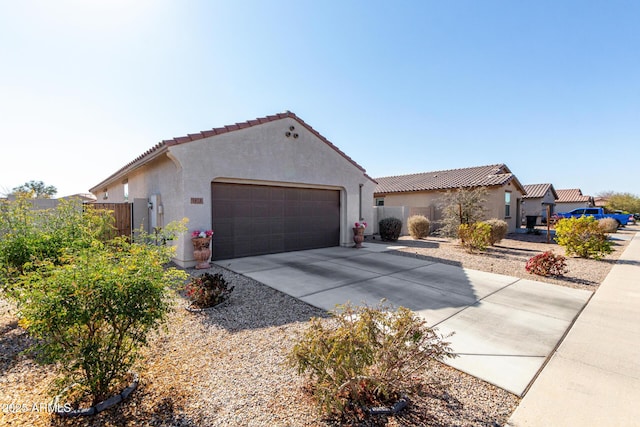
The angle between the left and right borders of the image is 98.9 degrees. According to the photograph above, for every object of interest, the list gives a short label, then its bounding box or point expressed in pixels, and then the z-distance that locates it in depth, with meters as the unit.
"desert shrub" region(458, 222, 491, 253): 11.46
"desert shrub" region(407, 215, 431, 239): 16.31
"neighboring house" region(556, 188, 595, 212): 36.04
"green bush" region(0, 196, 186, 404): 2.23
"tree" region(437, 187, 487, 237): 13.96
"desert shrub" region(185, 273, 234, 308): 5.02
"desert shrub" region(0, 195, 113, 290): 4.34
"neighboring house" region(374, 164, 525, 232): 18.36
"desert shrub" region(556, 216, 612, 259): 10.09
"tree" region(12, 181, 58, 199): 49.56
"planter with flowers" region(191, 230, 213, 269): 8.00
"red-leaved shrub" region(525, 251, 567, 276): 7.57
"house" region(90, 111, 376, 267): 8.36
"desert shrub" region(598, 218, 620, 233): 20.32
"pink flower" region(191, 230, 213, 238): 8.07
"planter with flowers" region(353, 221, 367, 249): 12.33
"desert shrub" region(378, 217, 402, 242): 15.17
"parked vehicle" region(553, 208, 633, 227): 25.39
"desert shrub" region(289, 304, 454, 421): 2.33
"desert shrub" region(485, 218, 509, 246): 13.12
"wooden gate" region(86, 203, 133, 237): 9.58
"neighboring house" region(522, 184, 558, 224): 28.52
